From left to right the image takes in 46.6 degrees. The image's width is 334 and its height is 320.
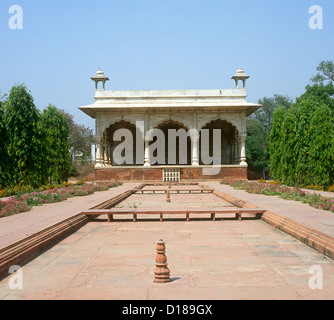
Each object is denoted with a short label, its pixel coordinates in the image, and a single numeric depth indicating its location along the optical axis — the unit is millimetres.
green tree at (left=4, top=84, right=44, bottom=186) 16594
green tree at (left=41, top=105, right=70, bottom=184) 22297
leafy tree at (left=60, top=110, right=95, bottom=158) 45012
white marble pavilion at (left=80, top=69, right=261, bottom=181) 24625
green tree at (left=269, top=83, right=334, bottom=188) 16547
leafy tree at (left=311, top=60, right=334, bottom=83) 42938
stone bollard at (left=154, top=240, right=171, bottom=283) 3807
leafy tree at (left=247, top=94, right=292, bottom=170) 42156
